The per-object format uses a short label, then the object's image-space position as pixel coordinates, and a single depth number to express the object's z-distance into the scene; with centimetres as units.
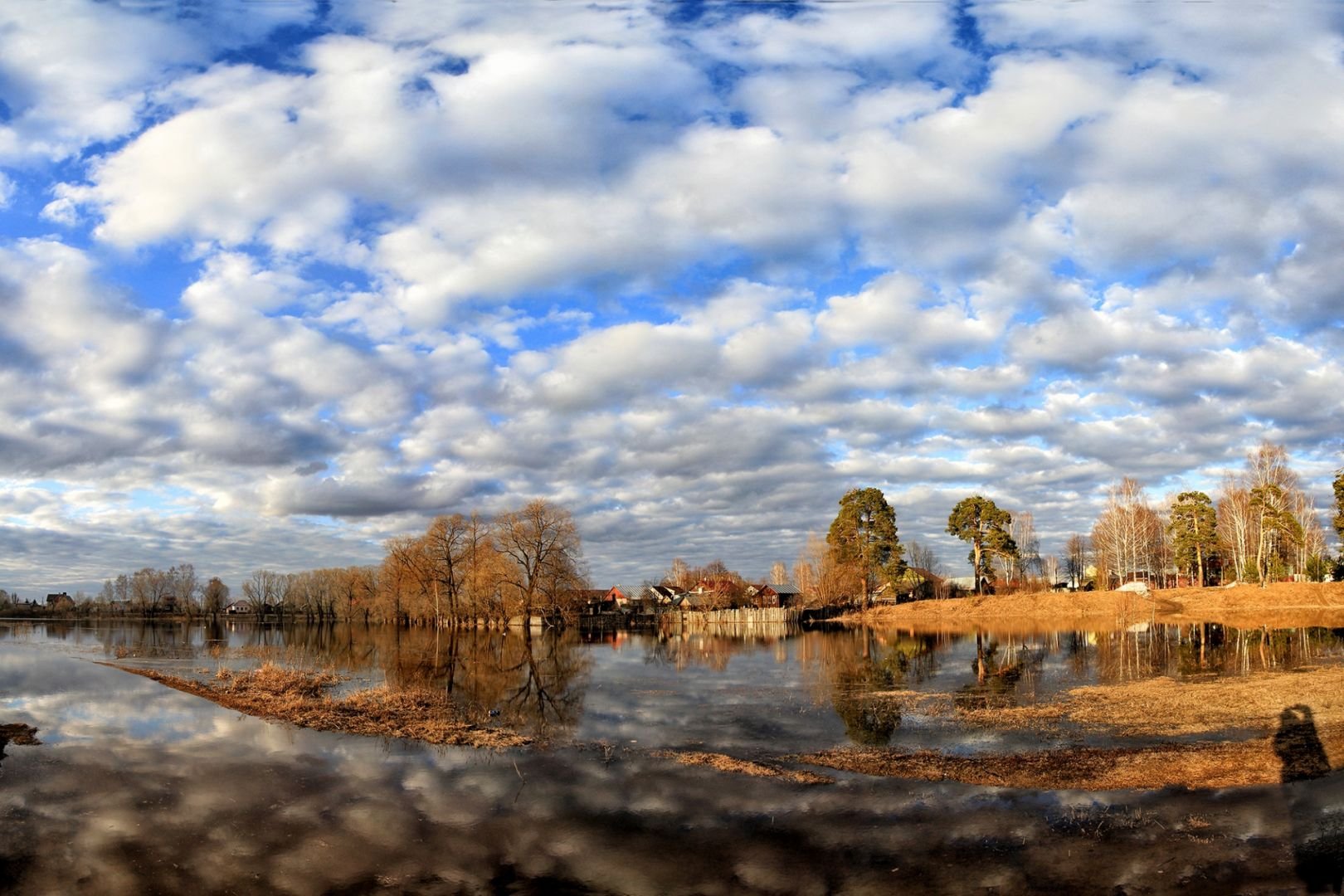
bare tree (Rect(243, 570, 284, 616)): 17112
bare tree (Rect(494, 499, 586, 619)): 8538
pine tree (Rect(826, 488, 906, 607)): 9162
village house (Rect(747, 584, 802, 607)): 11612
